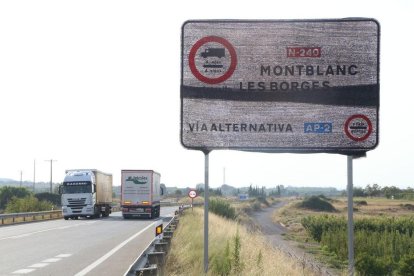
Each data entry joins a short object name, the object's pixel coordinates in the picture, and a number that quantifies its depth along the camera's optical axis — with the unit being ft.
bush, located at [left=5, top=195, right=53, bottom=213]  182.39
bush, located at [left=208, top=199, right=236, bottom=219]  169.68
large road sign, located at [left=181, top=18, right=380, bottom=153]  29.35
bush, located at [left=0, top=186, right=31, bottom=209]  400.06
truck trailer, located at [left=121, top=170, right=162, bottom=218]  164.76
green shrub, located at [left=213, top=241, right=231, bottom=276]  37.86
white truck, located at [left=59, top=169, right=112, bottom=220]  158.81
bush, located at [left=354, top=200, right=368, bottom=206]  376.68
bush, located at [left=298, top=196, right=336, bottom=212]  359.46
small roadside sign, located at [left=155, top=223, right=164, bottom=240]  44.73
